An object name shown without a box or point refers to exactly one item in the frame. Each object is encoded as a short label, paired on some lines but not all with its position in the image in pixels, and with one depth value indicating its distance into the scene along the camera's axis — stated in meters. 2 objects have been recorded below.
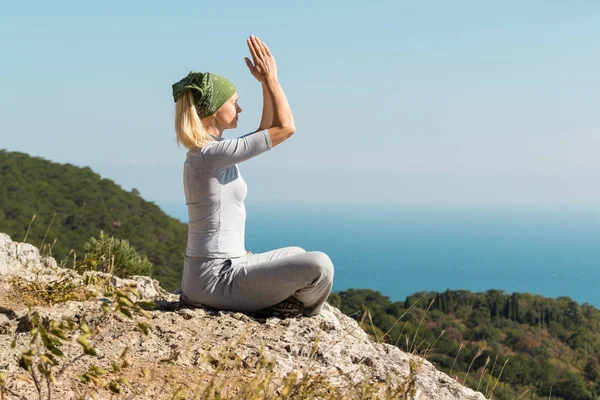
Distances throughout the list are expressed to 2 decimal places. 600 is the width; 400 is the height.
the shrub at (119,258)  7.54
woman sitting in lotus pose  4.85
